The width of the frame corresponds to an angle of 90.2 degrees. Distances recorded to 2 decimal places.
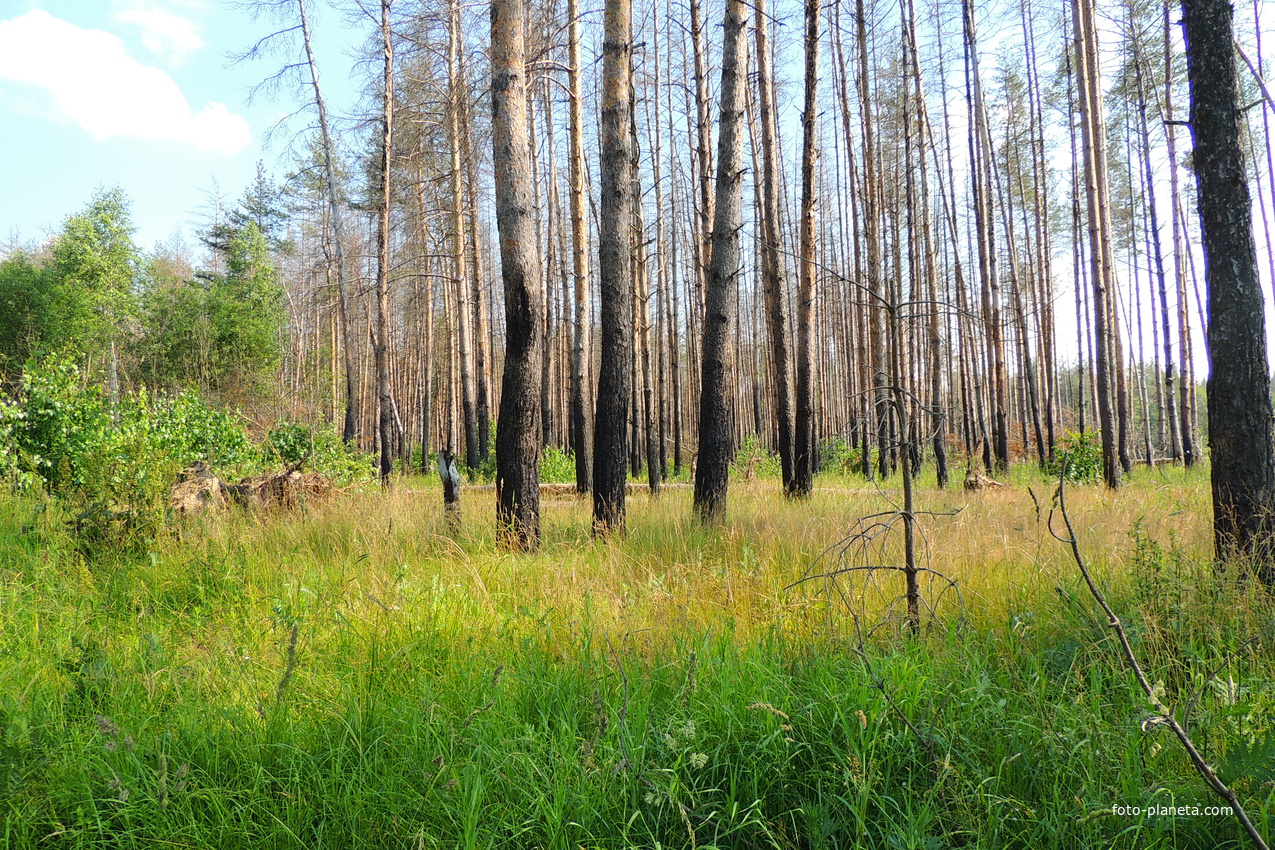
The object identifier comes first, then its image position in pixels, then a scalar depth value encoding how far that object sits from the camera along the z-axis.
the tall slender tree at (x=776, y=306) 8.98
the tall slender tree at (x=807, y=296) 8.26
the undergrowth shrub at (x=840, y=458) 15.16
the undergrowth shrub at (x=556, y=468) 14.87
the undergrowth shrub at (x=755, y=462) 14.73
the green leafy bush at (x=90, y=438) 5.01
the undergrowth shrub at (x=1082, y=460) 11.49
